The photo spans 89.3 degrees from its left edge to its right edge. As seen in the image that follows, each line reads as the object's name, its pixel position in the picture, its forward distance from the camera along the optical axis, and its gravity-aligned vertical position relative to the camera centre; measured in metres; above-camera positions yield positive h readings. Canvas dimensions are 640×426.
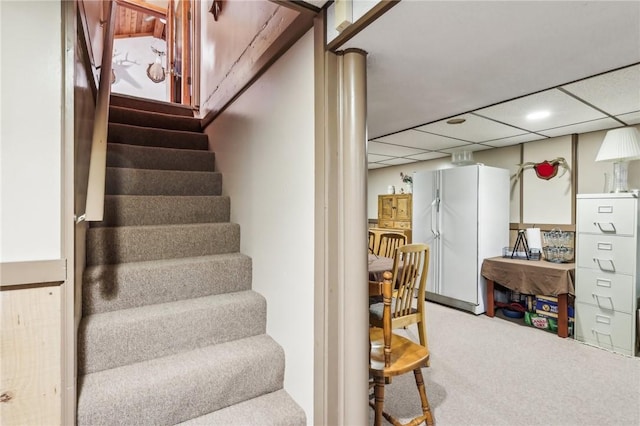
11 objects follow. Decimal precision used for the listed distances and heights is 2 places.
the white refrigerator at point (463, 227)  3.80 -0.21
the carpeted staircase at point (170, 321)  1.38 -0.55
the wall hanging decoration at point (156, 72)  5.57 +2.39
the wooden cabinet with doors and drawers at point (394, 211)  5.11 -0.02
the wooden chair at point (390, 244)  3.20 -0.36
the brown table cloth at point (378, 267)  2.51 -0.46
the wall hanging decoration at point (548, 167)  3.67 +0.50
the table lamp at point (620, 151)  2.93 +0.54
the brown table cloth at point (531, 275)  3.15 -0.68
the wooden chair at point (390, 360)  1.64 -0.79
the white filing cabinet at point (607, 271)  2.81 -0.56
